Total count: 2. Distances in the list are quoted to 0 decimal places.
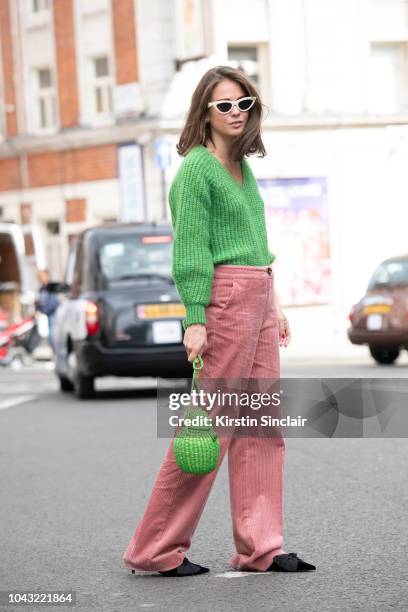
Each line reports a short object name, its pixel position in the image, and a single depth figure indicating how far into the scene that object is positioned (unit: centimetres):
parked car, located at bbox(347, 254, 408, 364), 2102
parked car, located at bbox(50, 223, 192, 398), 1503
